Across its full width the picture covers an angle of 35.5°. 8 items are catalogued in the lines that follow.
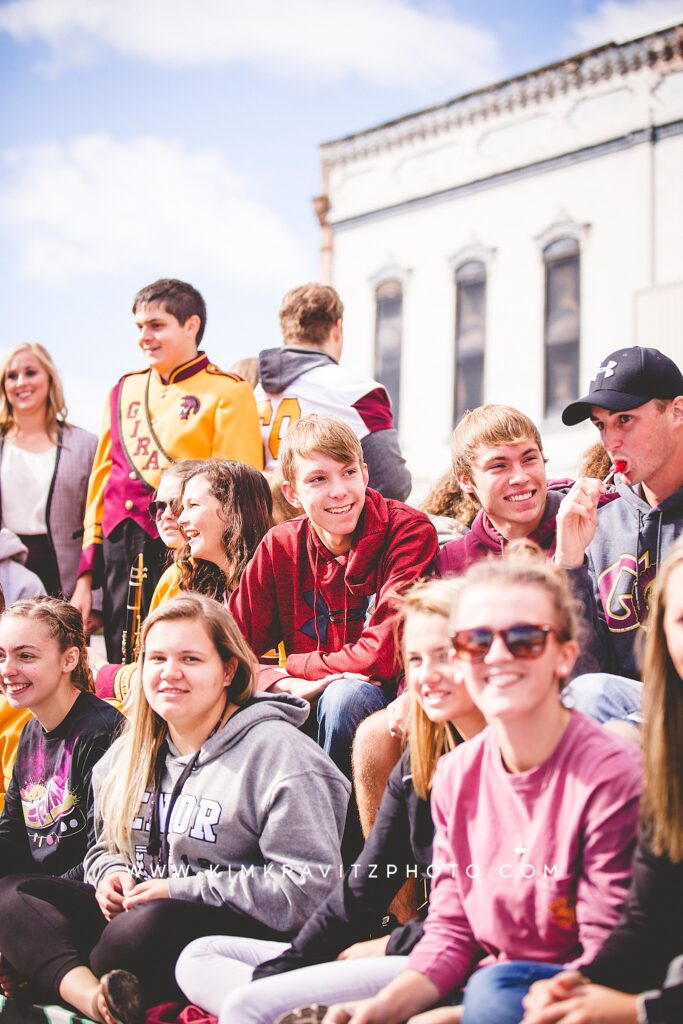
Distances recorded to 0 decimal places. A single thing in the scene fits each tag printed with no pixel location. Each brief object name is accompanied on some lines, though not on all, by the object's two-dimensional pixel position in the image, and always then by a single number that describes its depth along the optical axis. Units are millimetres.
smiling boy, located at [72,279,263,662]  4469
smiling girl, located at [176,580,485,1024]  2248
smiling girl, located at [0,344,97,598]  5031
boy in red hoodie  3170
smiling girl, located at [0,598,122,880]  3303
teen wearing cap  2945
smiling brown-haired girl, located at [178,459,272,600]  3785
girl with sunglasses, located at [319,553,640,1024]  1952
